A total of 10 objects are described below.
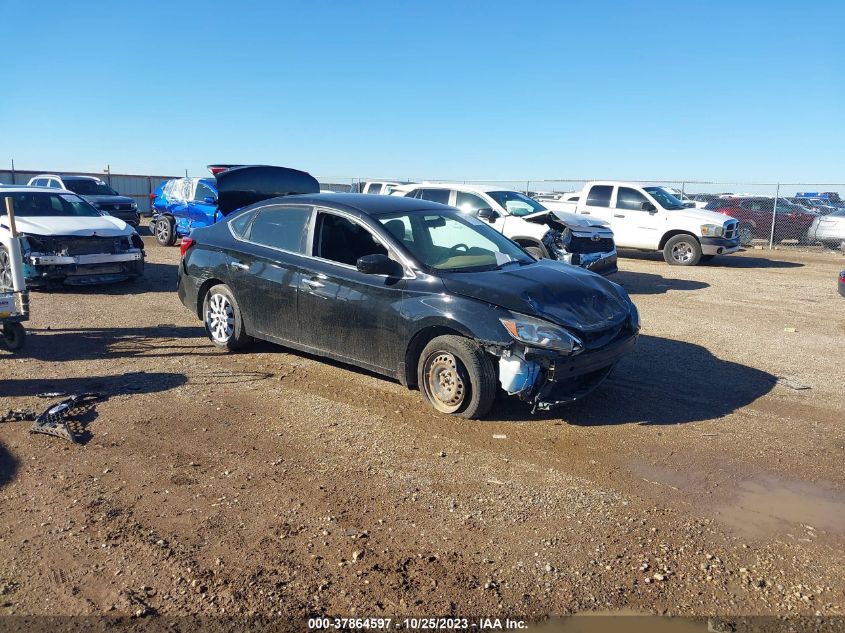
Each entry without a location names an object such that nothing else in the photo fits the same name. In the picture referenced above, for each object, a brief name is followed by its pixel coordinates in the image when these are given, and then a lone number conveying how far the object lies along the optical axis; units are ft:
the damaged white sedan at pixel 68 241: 34.06
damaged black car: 17.17
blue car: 53.21
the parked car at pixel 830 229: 64.18
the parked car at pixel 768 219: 71.10
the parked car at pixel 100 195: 68.95
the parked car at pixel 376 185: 68.64
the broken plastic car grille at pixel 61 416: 16.71
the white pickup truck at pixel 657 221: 52.54
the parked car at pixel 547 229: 38.55
